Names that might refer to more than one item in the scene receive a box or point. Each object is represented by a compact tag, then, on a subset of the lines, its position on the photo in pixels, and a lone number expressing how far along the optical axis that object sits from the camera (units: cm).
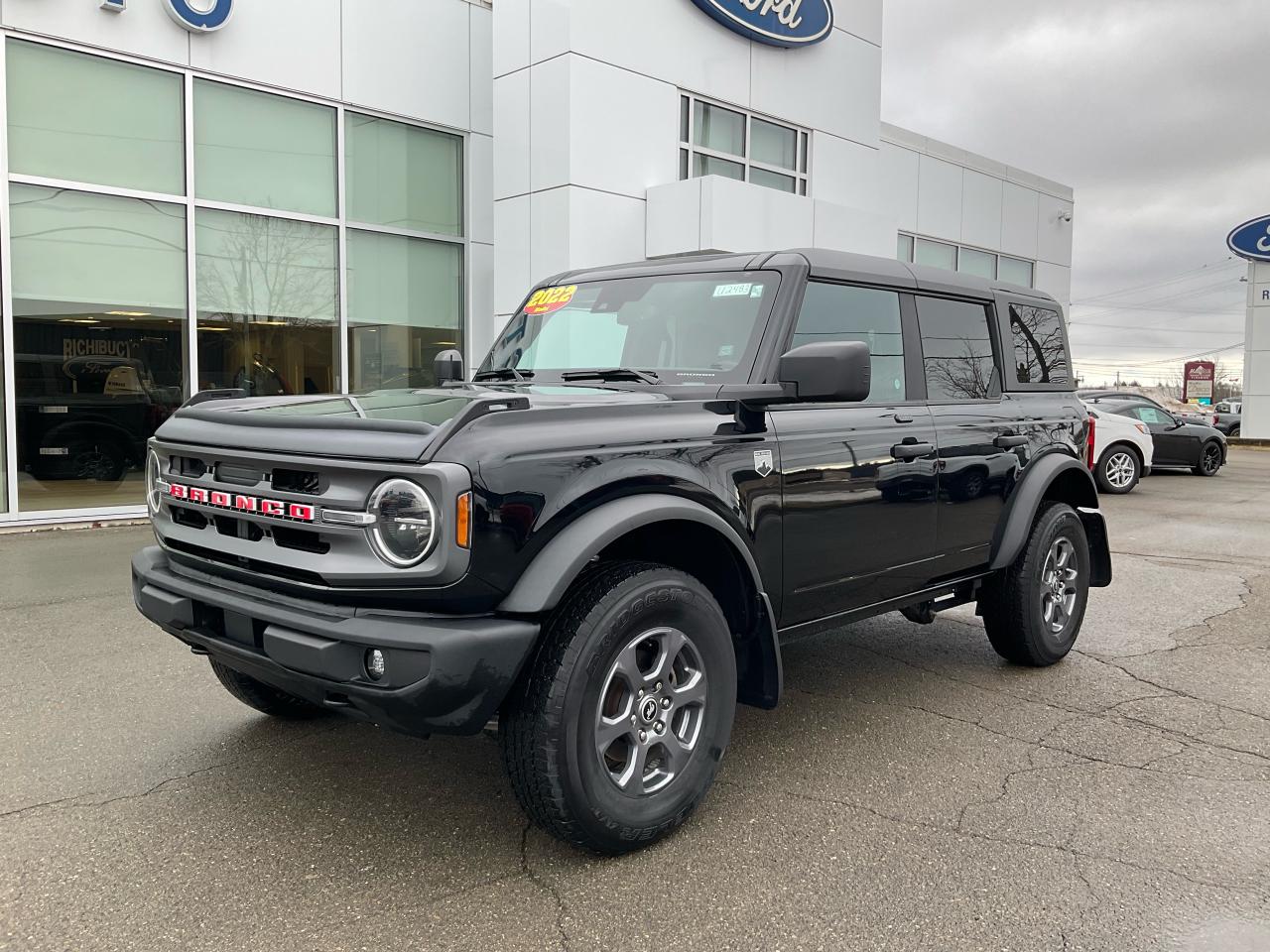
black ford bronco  263
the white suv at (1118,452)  1471
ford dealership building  976
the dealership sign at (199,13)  1002
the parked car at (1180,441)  1756
